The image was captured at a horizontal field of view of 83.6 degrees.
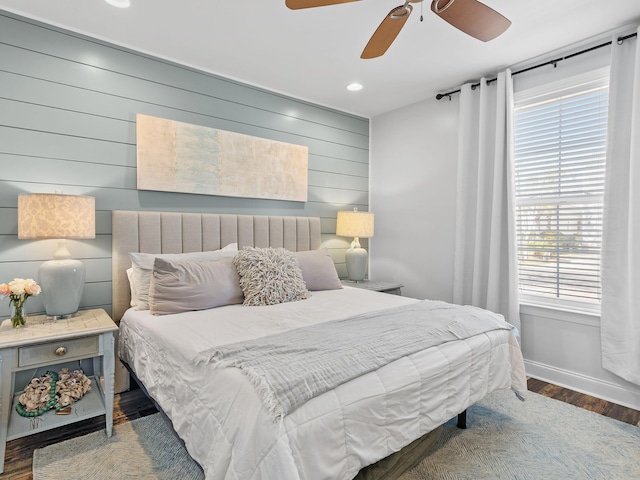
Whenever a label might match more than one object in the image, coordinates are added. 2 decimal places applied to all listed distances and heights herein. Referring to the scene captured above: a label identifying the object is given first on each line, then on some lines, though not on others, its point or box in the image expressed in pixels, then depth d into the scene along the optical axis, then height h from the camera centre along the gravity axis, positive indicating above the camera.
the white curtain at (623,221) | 2.36 +0.10
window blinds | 2.66 +0.39
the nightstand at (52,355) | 1.79 -0.67
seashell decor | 1.98 -0.94
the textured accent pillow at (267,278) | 2.43 -0.32
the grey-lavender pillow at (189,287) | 2.21 -0.36
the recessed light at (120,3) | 2.16 +1.39
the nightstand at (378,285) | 3.53 -0.53
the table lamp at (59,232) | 2.01 -0.01
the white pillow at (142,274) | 2.40 -0.29
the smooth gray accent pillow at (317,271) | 2.98 -0.32
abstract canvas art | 2.76 +0.61
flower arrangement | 1.95 -0.35
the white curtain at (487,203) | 3.00 +0.28
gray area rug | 1.75 -1.17
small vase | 2.01 -0.49
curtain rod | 2.42 +1.37
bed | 1.16 -0.59
